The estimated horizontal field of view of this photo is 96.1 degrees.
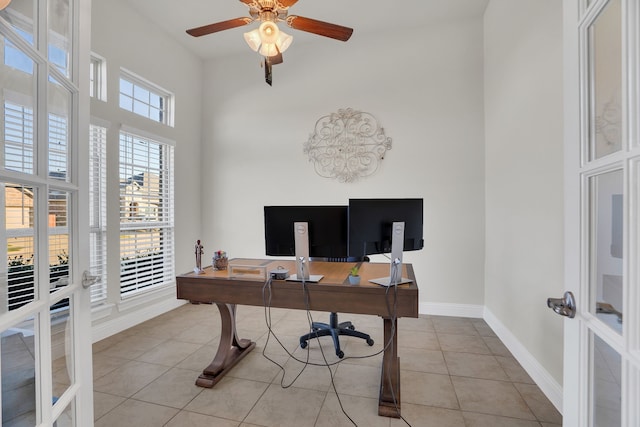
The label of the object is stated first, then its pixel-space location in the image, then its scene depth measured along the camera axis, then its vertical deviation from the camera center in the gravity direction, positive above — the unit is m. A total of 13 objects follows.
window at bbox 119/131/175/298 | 3.01 -0.01
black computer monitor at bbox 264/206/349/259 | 1.82 -0.09
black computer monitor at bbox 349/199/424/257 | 1.67 -0.05
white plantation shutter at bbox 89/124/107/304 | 2.67 +0.04
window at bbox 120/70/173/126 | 3.06 +1.32
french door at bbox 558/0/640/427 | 0.62 +0.01
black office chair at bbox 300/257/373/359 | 2.54 -1.06
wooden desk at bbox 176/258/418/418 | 1.66 -0.52
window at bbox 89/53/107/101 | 2.73 +1.30
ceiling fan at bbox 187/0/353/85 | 1.90 +1.31
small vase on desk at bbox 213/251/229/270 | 2.17 -0.37
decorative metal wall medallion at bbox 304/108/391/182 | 3.47 +0.84
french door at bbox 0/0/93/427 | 0.66 +0.00
